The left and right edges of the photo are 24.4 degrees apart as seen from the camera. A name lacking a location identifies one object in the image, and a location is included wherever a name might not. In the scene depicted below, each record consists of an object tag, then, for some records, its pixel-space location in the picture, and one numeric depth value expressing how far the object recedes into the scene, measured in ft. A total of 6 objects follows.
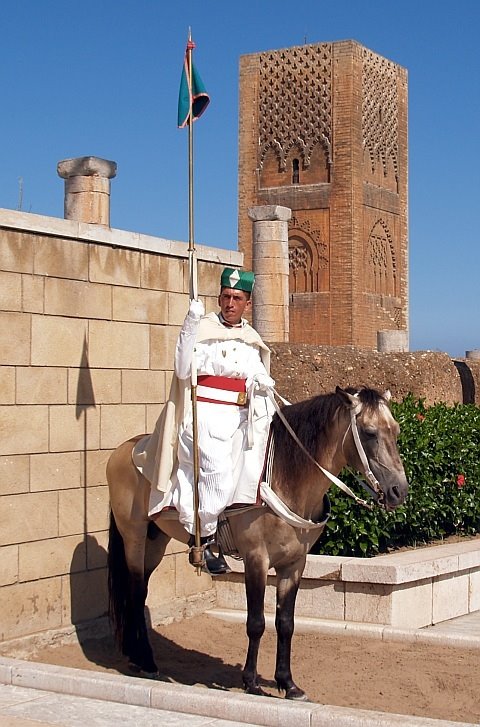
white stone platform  26.07
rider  20.01
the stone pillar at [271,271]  70.67
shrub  29.25
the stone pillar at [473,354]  97.85
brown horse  18.74
